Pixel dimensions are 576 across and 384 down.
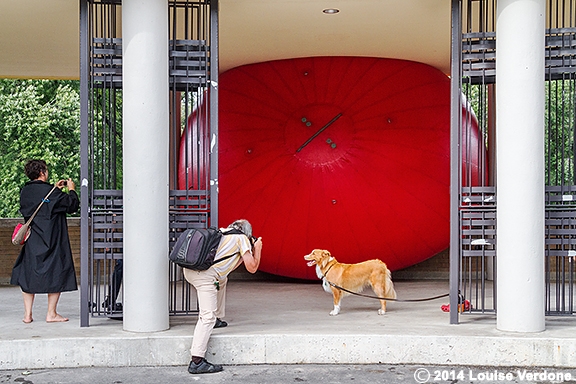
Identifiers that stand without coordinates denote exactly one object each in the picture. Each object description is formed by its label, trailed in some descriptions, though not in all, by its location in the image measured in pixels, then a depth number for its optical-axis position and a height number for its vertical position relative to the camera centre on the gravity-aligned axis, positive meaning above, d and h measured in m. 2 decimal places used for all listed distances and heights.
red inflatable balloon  10.83 +0.37
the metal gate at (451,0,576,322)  7.70 +0.25
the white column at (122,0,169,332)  7.29 +0.17
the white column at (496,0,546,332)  7.21 +0.16
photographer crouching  6.61 -0.83
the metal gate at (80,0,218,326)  7.64 +0.65
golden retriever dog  8.61 -1.04
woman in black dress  7.82 -0.65
